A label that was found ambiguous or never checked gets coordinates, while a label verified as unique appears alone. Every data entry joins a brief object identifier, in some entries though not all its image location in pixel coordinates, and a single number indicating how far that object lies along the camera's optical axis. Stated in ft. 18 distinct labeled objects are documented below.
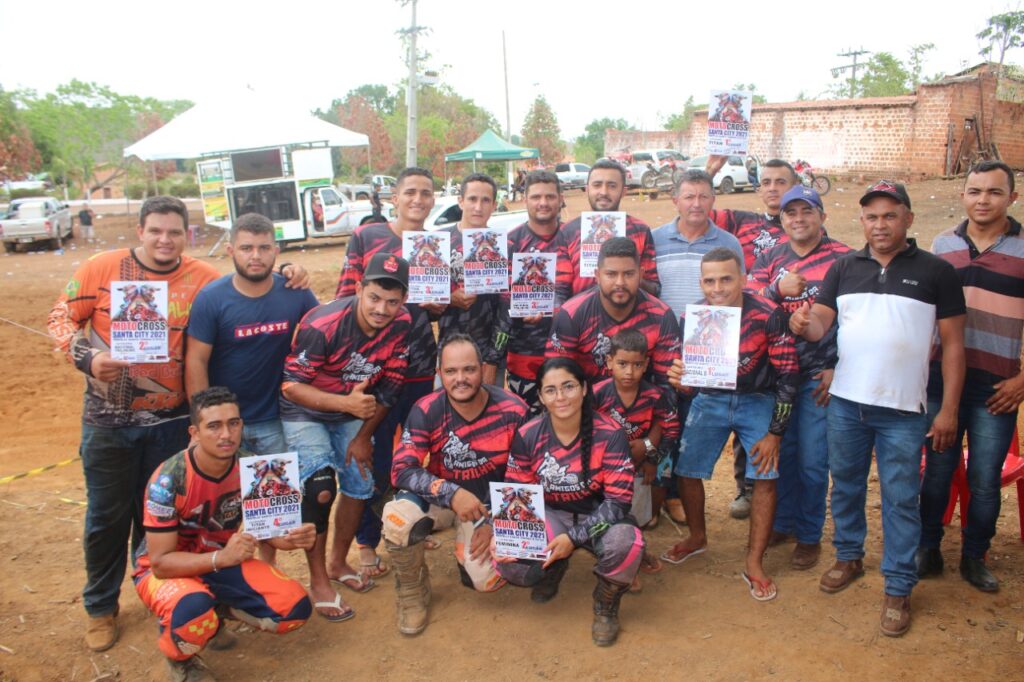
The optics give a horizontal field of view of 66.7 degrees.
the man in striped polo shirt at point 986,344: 12.98
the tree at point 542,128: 140.67
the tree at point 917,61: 134.21
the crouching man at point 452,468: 13.66
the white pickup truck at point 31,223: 72.38
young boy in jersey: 14.48
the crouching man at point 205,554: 12.13
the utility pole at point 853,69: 153.17
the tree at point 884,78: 144.25
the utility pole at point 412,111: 69.00
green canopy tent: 87.25
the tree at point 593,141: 179.32
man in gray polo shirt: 16.38
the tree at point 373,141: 131.44
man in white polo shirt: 12.50
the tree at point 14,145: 103.56
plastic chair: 15.62
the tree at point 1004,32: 82.33
